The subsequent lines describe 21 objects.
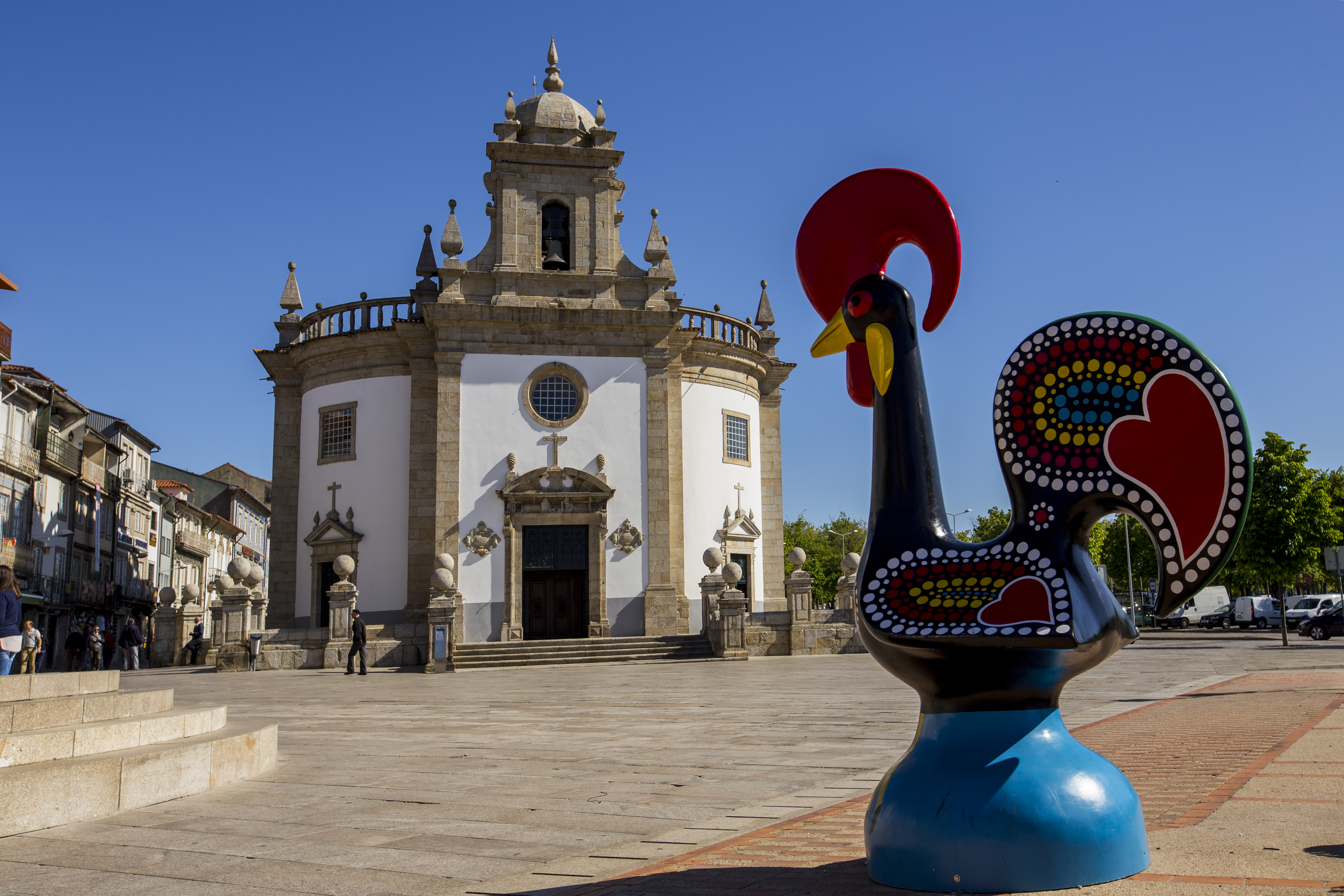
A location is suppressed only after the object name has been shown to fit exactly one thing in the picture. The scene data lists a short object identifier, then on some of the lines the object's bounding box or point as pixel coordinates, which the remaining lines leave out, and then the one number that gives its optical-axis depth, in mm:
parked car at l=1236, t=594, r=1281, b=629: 49500
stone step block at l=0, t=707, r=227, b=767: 7098
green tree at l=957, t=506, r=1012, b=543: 69250
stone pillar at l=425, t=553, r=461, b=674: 24438
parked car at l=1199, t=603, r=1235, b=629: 52156
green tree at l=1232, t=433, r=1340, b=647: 29562
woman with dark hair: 10445
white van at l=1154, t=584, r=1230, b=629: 51875
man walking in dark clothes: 23547
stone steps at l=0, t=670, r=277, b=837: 6699
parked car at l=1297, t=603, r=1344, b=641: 35844
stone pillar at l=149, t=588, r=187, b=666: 28875
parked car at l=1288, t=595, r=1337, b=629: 44812
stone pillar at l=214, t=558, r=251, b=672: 25312
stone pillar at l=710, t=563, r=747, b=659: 25734
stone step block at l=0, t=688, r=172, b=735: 7738
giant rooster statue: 4207
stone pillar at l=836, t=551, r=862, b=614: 25656
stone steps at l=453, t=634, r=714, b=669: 25750
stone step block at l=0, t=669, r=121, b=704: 8641
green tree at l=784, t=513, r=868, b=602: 75125
